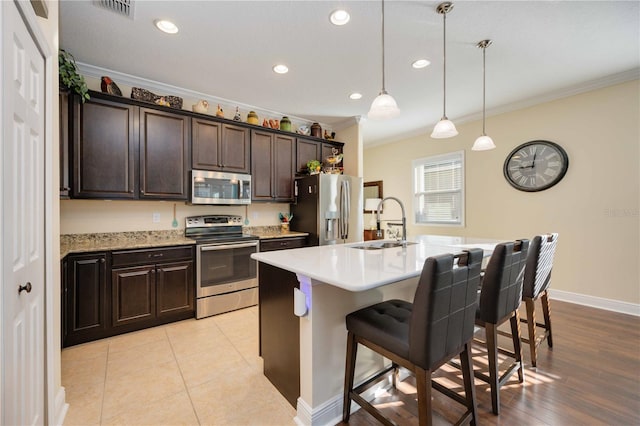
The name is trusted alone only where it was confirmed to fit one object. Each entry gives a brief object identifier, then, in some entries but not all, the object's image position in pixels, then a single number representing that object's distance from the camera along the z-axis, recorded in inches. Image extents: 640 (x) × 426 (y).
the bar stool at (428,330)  44.9
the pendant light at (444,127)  88.4
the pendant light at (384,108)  74.0
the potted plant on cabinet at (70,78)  92.3
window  183.2
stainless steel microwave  128.2
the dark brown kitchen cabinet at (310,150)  165.6
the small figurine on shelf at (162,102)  120.6
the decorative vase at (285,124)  162.1
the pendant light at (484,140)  97.2
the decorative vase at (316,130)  176.4
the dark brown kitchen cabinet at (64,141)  95.3
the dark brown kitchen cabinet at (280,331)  64.7
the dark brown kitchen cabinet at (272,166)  148.3
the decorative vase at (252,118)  148.9
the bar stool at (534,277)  81.4
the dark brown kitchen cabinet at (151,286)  103.0
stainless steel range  120.6
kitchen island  55.4
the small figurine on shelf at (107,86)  108.3
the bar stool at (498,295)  63.4
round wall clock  139.2
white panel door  38.4
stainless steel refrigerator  150.7
